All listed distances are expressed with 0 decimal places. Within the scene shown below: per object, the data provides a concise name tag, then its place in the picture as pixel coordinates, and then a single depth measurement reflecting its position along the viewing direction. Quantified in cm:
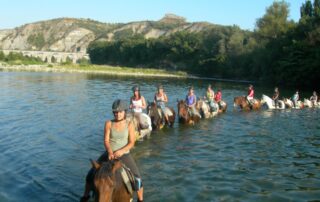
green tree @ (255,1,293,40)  8828
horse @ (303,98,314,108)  3528
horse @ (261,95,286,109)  3225
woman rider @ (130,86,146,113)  1766
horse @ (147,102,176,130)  1950
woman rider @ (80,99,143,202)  856
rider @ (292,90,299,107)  3391
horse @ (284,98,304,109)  3340
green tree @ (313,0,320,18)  8856
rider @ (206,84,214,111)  2595
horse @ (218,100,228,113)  2832
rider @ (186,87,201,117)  2209
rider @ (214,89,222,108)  2829
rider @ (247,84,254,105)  3042
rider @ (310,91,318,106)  3566
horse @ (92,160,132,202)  712
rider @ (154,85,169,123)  2034
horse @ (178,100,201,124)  2177
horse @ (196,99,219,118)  2451
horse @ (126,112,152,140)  1706
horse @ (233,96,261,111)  3034
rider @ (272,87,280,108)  3262
